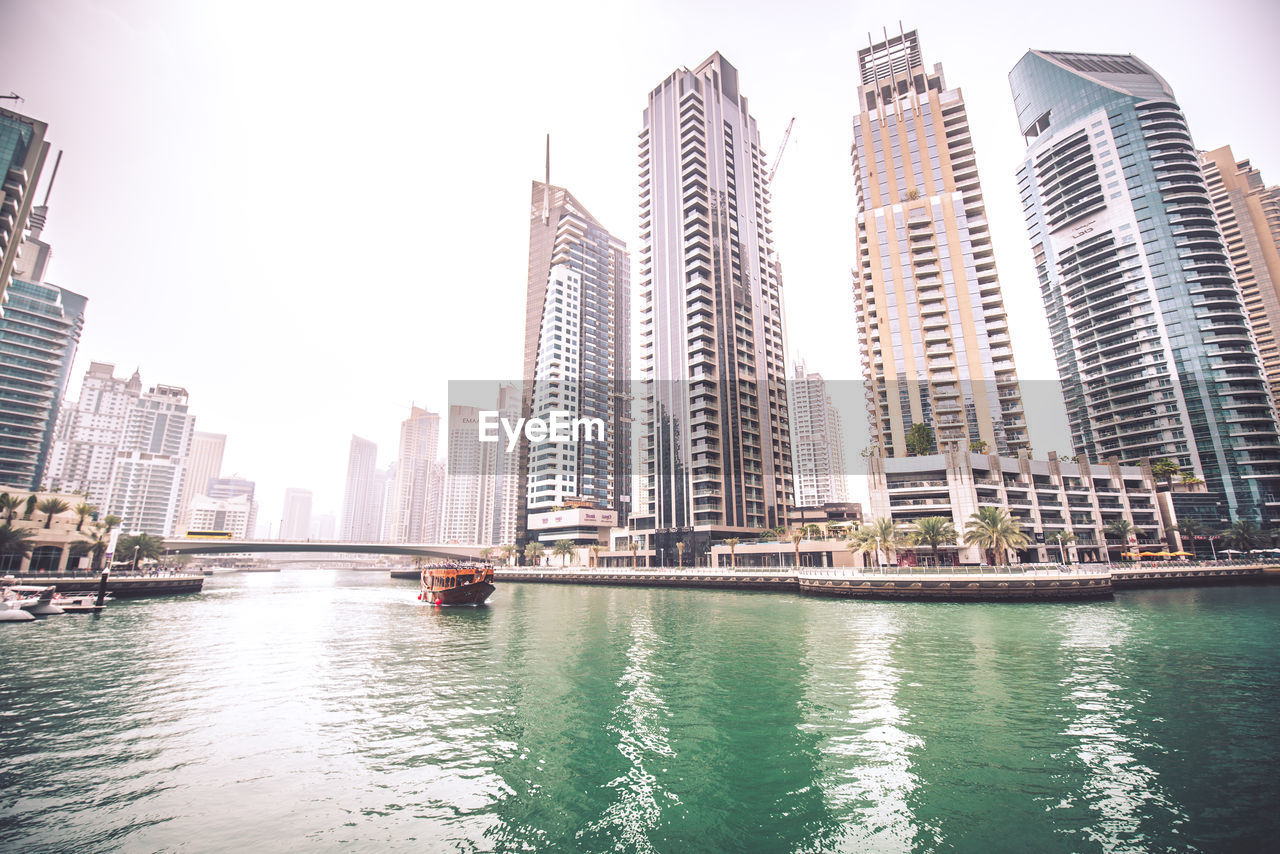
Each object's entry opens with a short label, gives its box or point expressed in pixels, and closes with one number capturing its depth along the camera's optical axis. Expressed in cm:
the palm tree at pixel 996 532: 6850
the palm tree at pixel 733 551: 9804
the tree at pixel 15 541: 6775
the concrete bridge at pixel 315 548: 11406
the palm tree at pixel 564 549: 13538
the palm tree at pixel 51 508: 7725
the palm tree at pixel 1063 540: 8631
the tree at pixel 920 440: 9569
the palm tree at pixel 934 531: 6900
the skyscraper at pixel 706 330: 11869
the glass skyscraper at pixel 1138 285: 11069
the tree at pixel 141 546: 10294
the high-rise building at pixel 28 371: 11738
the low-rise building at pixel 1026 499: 8769
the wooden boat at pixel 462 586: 6391
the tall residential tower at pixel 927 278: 10638
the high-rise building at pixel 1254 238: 14425
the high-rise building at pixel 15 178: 9950
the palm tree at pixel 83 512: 8138
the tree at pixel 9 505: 7219
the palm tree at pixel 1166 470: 10169
